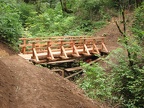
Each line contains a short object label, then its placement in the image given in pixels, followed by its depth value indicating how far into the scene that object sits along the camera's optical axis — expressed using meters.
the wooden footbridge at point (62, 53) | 11.23
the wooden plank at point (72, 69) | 12.31
